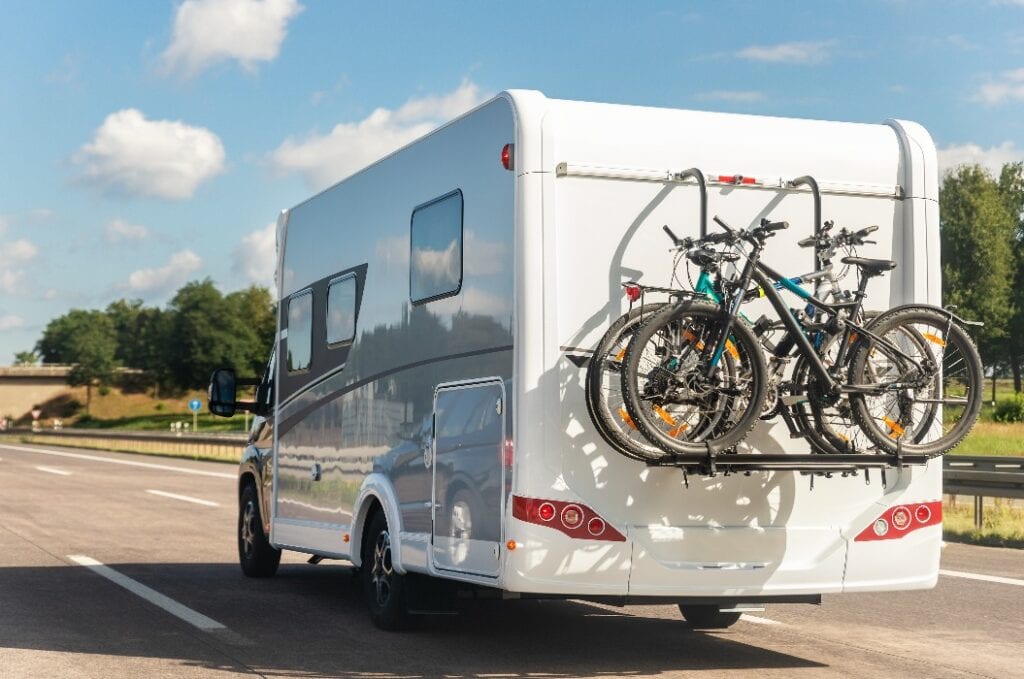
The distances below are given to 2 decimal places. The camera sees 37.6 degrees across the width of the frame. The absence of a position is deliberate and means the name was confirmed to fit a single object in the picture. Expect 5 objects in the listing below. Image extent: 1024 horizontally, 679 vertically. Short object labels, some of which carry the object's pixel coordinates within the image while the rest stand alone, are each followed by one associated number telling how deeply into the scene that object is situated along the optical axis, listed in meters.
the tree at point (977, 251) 78.94
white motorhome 7.43
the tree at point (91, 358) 122.19
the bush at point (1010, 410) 47.47
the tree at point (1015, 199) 88.56
